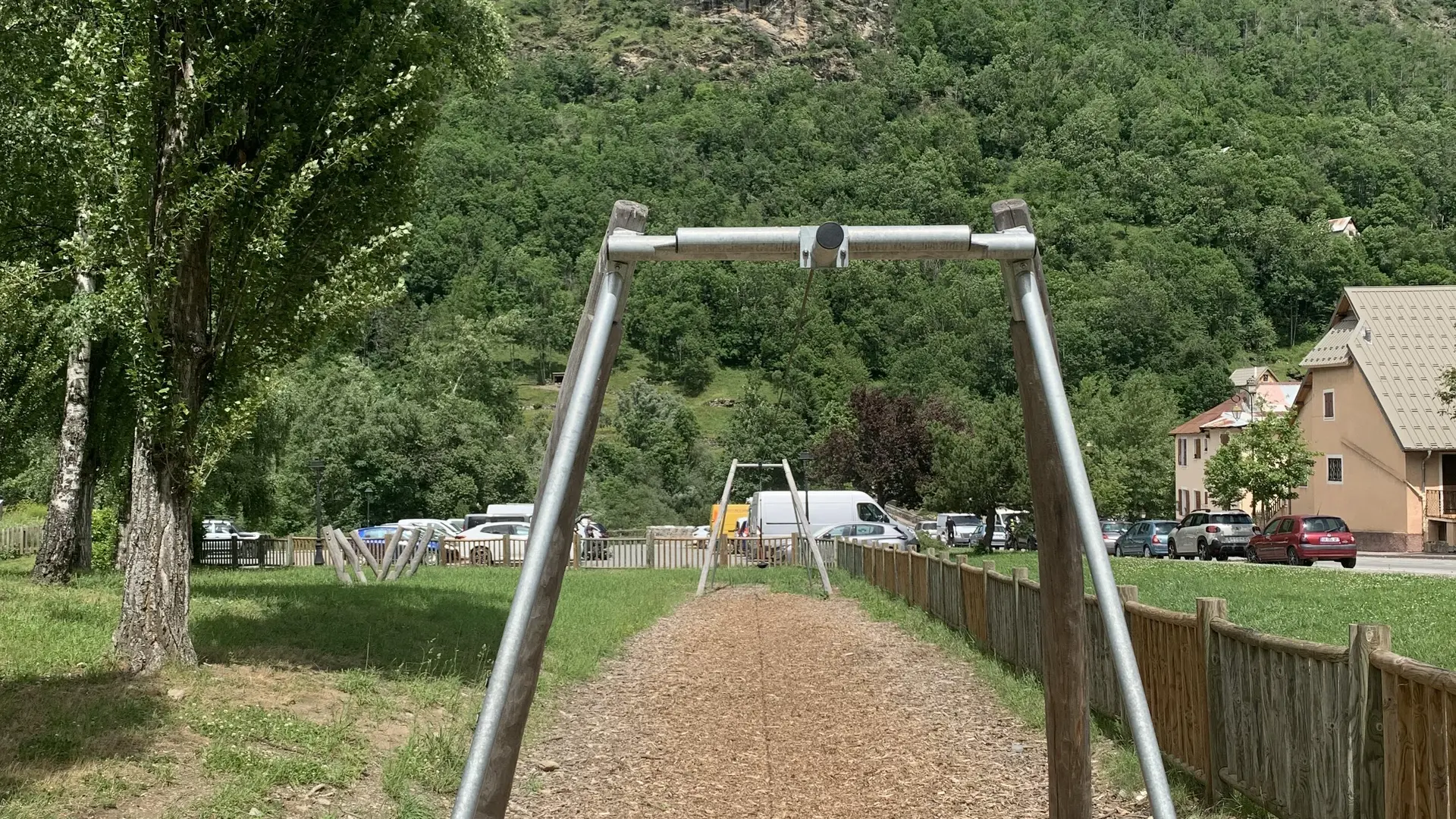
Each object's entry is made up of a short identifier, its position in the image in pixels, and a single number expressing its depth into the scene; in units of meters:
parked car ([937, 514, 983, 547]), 56.10
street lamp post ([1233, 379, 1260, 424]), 55.25
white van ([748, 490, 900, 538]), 45.03
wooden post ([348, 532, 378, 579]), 28.29
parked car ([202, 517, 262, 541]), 57.08
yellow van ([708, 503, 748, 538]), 52.41
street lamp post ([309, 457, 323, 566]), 45.14
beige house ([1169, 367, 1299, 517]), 66.44
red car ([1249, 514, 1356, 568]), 35.41
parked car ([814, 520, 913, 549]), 41.03
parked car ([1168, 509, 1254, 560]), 40.31
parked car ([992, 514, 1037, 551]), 46.50
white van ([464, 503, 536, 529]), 51.50
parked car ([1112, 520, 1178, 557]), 44.56
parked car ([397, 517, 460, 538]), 49.64
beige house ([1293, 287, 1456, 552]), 47.34
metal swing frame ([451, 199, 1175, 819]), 4.68
